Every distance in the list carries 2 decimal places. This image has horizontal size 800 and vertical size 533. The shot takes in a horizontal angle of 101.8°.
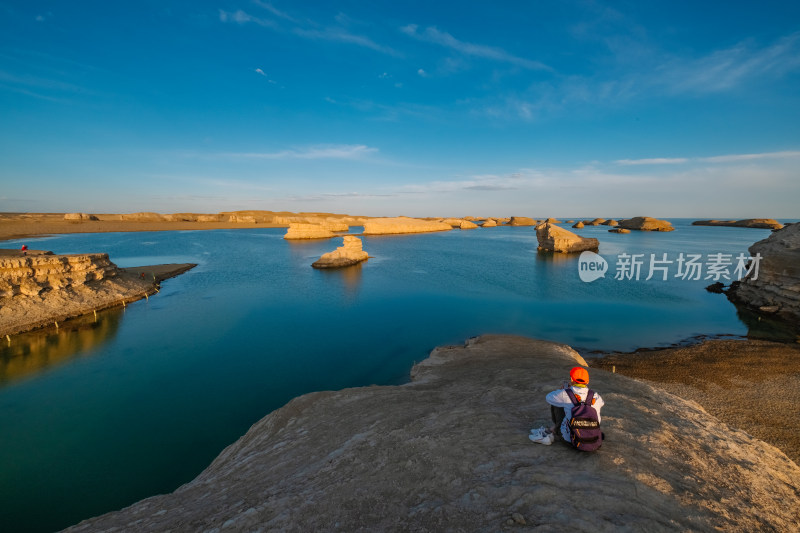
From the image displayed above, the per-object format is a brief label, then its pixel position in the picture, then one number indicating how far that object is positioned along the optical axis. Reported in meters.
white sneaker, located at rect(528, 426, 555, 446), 6.36
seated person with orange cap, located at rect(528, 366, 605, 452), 5.65
